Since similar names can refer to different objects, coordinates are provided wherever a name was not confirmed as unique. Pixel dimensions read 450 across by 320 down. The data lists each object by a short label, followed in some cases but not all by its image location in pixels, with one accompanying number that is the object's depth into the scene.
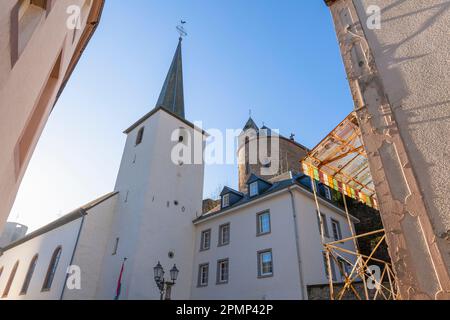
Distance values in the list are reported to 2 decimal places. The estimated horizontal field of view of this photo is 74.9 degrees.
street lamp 12.20
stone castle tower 35.91
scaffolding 6.60
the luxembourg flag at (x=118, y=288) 16.52
